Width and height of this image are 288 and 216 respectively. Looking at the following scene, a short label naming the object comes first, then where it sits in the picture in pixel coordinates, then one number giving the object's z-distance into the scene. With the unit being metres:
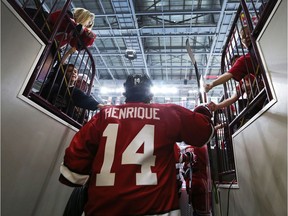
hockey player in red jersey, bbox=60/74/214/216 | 1.19
